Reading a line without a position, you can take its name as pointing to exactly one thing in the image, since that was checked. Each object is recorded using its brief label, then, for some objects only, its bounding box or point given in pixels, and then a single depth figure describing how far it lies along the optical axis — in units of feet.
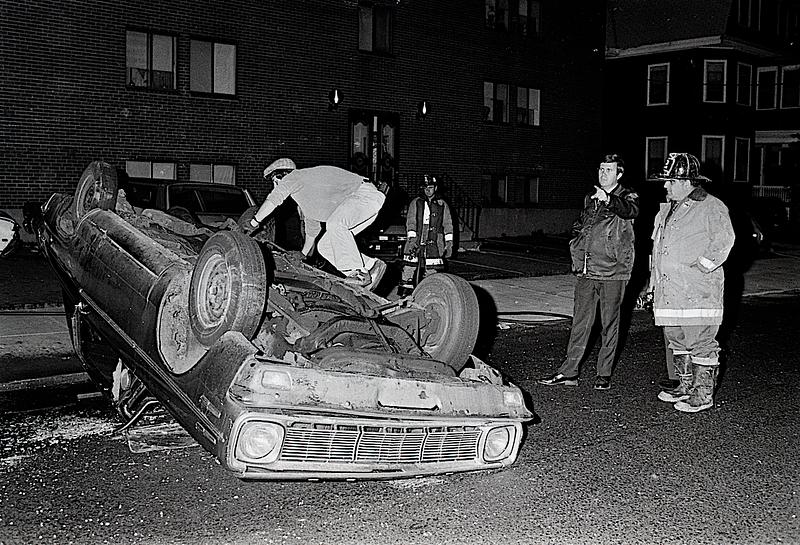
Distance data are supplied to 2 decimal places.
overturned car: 12.59
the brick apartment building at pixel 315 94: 54.80
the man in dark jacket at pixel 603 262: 22.53
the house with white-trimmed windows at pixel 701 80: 100.83
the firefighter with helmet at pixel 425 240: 37.27
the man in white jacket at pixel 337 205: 24.89
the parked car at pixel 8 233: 29.88
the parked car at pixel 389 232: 48.26
